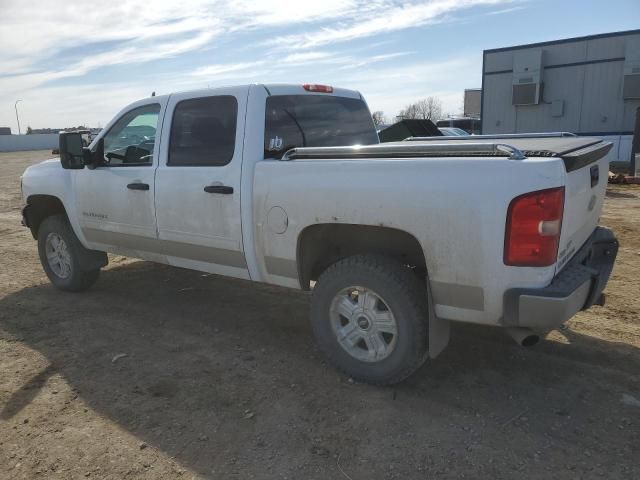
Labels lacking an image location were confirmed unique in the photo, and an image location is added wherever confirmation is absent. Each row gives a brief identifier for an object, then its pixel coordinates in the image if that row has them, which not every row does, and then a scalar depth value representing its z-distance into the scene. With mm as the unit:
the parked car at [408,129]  10687
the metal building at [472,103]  38812
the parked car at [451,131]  17225
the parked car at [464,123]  26078
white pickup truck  2811
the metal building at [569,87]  19516
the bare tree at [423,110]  57466
